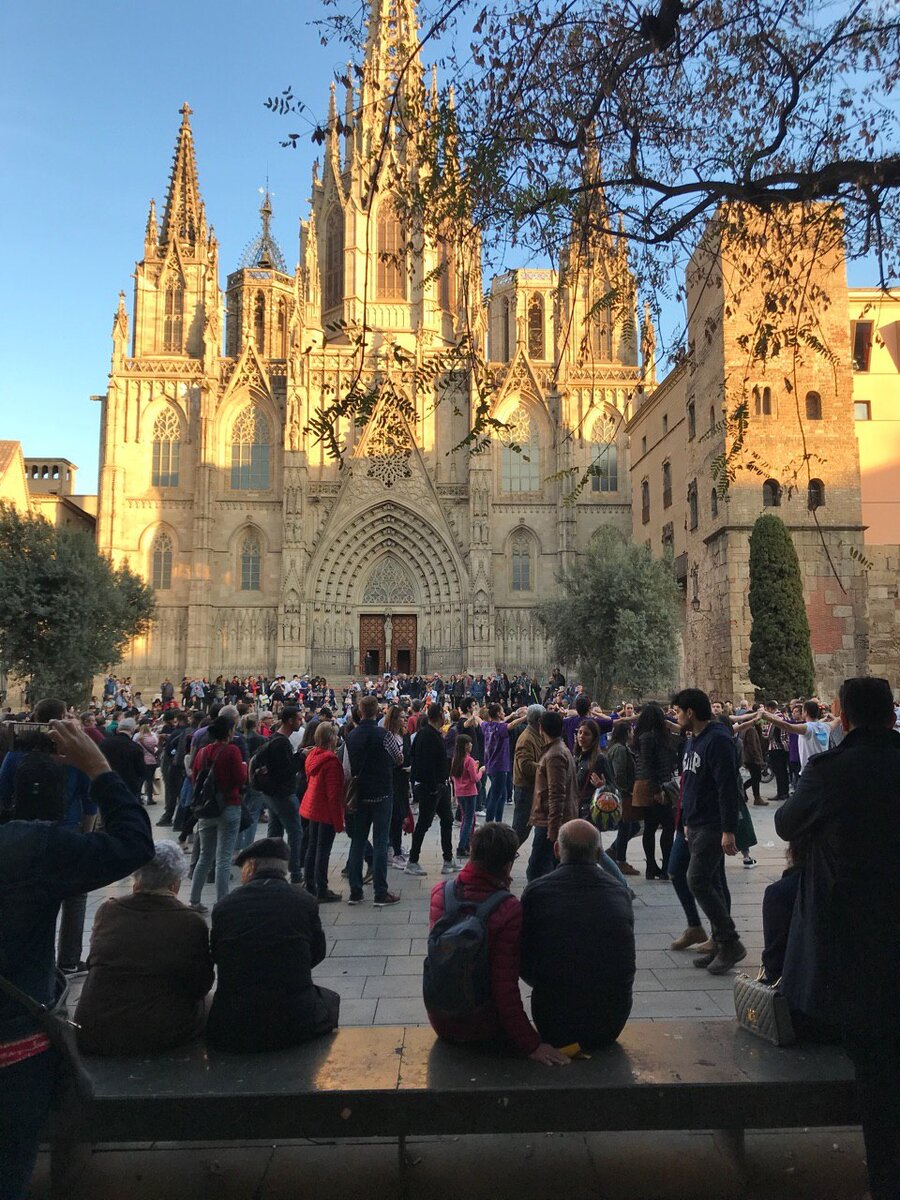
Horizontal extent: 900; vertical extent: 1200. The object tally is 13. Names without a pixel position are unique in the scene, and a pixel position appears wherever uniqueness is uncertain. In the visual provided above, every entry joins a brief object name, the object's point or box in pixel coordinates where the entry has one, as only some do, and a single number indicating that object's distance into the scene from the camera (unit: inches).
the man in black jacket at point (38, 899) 90.1
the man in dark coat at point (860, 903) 105.9
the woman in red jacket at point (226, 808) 282.5
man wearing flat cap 133.5
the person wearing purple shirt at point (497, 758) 392.4
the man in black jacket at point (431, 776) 339.0
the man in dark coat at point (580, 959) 131.1
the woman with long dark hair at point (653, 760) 292.4
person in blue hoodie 206.7
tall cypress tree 753.0
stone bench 117.9
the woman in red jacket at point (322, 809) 296.8
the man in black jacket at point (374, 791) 296.0
